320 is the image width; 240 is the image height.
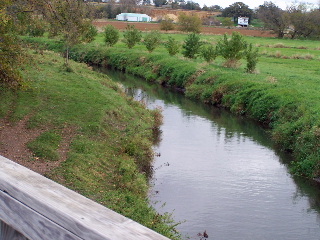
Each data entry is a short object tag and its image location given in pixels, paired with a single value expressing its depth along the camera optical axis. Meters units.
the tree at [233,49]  35.60
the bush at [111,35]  51.88
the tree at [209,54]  37.09
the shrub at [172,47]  43.22
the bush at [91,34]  48.78
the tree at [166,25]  81.44
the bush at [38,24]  14.89
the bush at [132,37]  50.54
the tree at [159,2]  159.62
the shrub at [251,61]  32.78
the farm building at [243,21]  113.56
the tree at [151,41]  45.56
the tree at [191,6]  162.12
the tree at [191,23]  79.88
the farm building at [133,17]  97.06
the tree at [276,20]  83.80
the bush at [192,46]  40.94
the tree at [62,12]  14.73
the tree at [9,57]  12.80
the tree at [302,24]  81.38
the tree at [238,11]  120.11
